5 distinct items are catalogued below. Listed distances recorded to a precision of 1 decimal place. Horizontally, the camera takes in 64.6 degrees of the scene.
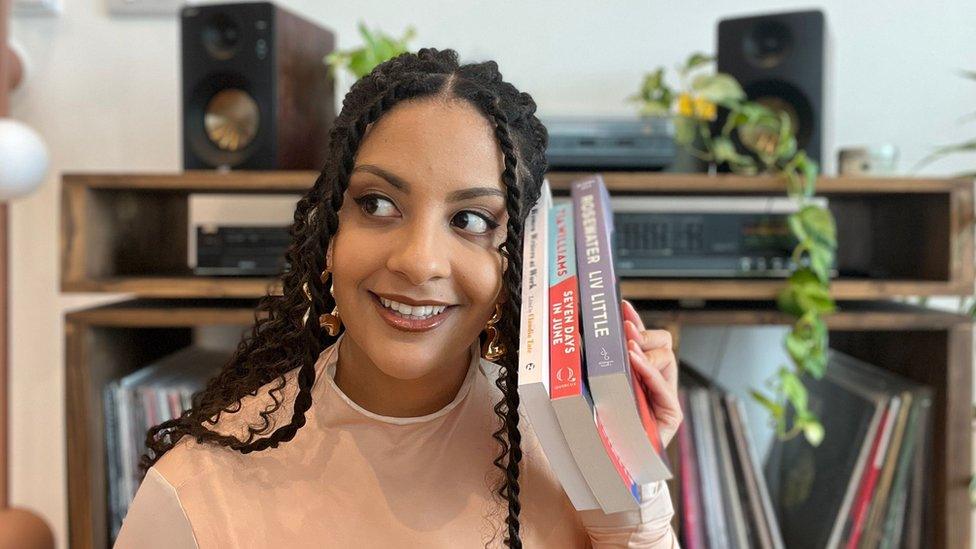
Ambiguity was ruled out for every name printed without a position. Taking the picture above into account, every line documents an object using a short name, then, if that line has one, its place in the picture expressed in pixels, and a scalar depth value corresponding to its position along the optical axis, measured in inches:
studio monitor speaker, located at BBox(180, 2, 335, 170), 50.9
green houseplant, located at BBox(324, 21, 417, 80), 50.3
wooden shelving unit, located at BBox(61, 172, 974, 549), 47.6
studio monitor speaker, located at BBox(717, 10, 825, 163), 51.1
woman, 25.2
